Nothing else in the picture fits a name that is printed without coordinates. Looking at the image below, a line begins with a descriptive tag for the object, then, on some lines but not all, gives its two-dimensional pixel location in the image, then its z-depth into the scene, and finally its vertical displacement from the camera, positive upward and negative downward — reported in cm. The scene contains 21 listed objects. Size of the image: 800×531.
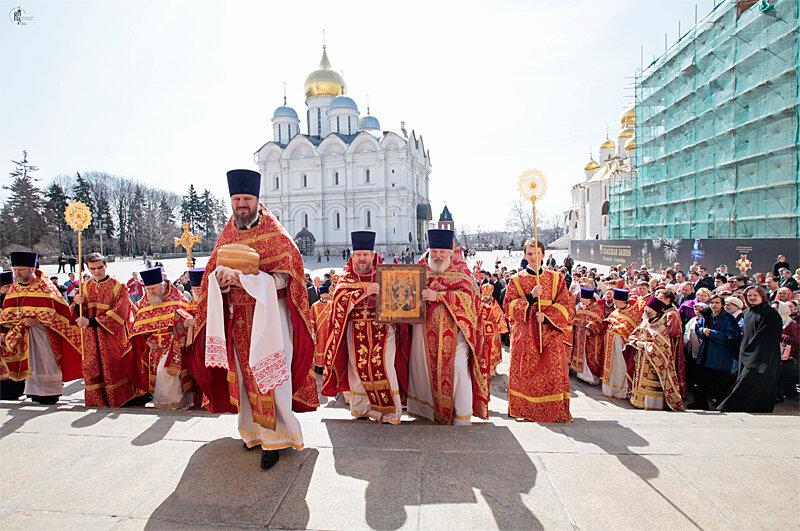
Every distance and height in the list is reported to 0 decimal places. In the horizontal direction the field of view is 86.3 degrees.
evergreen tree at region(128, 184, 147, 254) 5662 +407
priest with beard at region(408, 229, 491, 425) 423 -99
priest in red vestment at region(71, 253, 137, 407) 518 -99
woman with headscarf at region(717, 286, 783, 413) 528 -142
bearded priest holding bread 308 -59
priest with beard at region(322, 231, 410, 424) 427 -102
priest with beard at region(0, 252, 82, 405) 522 -100
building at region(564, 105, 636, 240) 3828 +631
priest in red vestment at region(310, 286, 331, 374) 716 -125
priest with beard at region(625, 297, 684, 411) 600 -168
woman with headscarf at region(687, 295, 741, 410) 588 -149
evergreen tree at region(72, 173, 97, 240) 4634 +686
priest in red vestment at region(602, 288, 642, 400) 667 -153
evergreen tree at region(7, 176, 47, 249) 3734 +369
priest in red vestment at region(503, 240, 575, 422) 468 -106
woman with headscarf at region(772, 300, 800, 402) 605 -151
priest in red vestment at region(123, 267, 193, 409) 527 -110
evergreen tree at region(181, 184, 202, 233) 6306 +662
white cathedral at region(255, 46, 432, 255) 4778 +826
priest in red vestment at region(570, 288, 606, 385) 747 -162
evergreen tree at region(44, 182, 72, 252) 4003 +410
